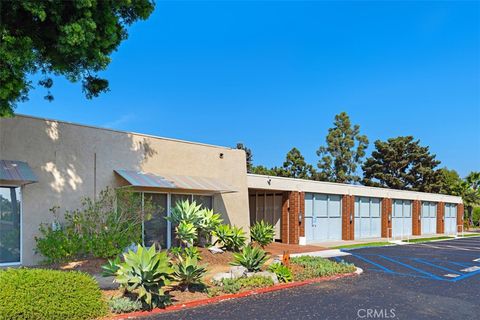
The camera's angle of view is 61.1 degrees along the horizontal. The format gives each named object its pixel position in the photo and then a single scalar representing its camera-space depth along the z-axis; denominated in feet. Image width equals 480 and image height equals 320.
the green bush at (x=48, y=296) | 22.61
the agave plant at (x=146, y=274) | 27.30
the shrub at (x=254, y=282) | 33.88
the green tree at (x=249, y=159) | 171.98
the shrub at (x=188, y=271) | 30.89
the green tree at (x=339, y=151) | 162.50
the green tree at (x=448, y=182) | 179.42
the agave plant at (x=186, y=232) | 49.49
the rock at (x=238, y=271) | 35.70
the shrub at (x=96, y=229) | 41.14
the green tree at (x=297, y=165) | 162.30
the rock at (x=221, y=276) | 34.76
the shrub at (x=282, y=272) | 37.19
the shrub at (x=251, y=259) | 37.19
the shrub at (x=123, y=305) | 26.50
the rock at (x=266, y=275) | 36.17
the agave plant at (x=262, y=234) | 59.31
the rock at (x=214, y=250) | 50.69
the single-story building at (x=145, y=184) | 41.22
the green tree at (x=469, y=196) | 172.65
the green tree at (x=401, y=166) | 180.24
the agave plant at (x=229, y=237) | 52.60
